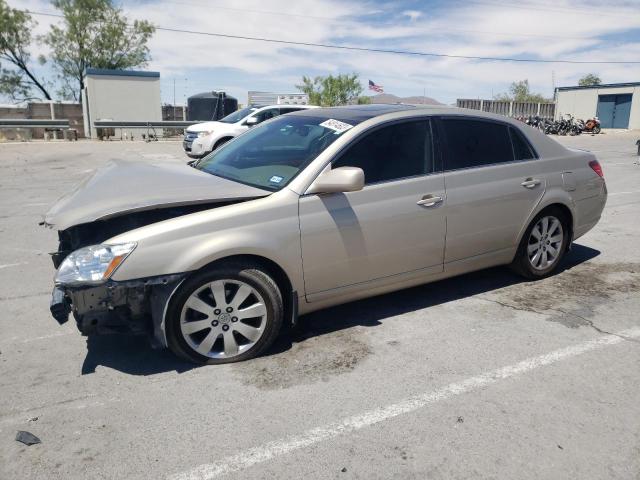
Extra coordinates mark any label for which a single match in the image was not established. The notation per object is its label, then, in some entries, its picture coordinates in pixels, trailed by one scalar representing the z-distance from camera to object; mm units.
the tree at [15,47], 41000
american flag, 43094
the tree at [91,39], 43375
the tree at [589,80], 95312
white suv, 15281
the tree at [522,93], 87438
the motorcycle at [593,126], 37656
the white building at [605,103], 41938
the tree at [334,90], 46125
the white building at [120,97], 29125
